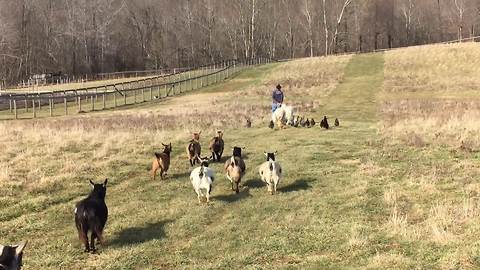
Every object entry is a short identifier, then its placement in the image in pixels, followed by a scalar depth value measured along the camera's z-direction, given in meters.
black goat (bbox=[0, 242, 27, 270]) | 6.89
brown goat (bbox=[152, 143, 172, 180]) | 14.69
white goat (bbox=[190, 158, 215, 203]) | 12.25
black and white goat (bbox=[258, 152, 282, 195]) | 12.86
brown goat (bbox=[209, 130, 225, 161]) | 17.42
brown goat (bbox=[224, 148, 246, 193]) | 13.06
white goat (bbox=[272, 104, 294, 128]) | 25.08
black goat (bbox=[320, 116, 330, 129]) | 24.34
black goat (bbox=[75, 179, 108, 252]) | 9.23
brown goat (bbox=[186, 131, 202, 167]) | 16.80
